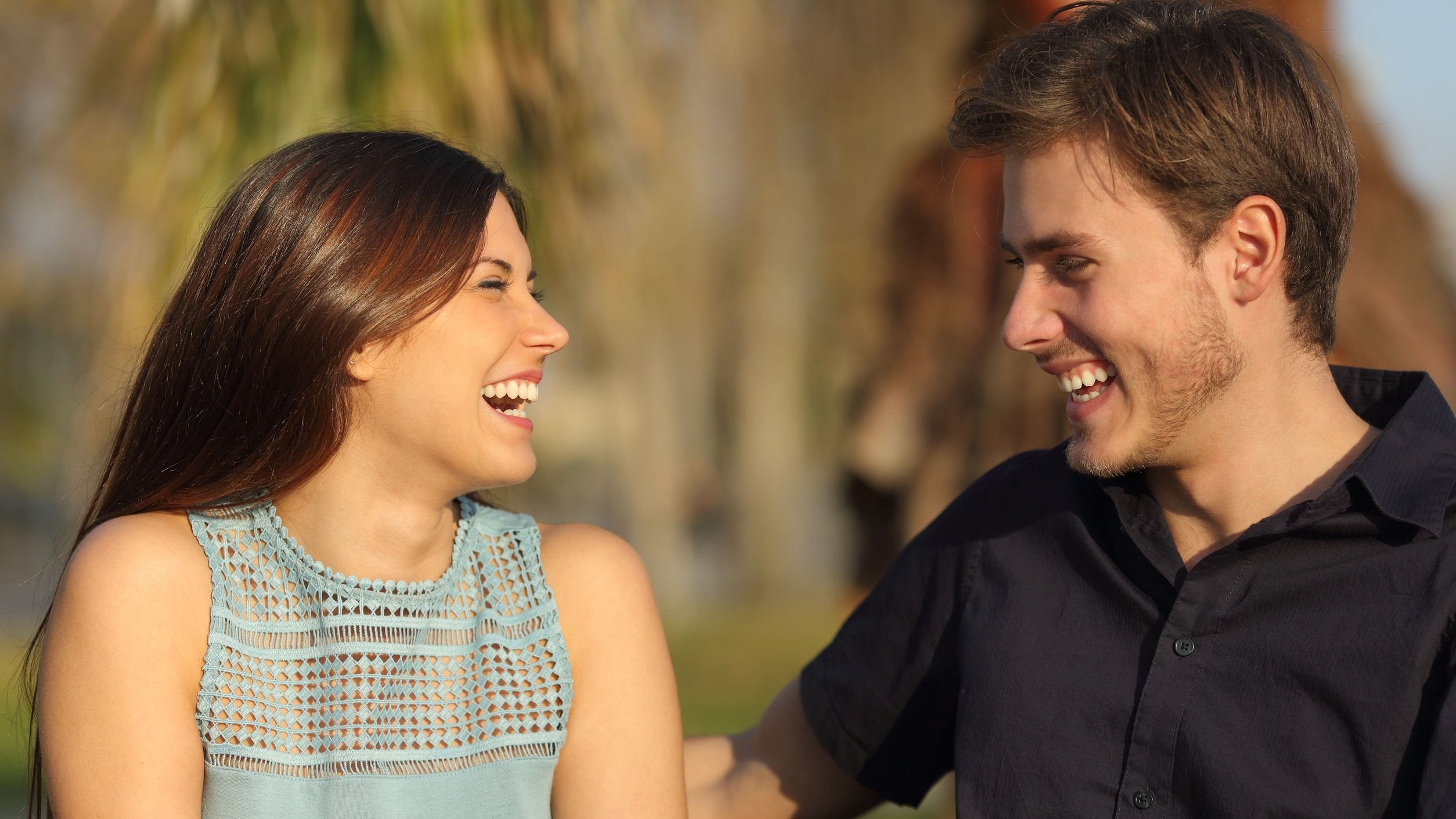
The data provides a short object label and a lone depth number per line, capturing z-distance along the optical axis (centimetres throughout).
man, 204
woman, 218
